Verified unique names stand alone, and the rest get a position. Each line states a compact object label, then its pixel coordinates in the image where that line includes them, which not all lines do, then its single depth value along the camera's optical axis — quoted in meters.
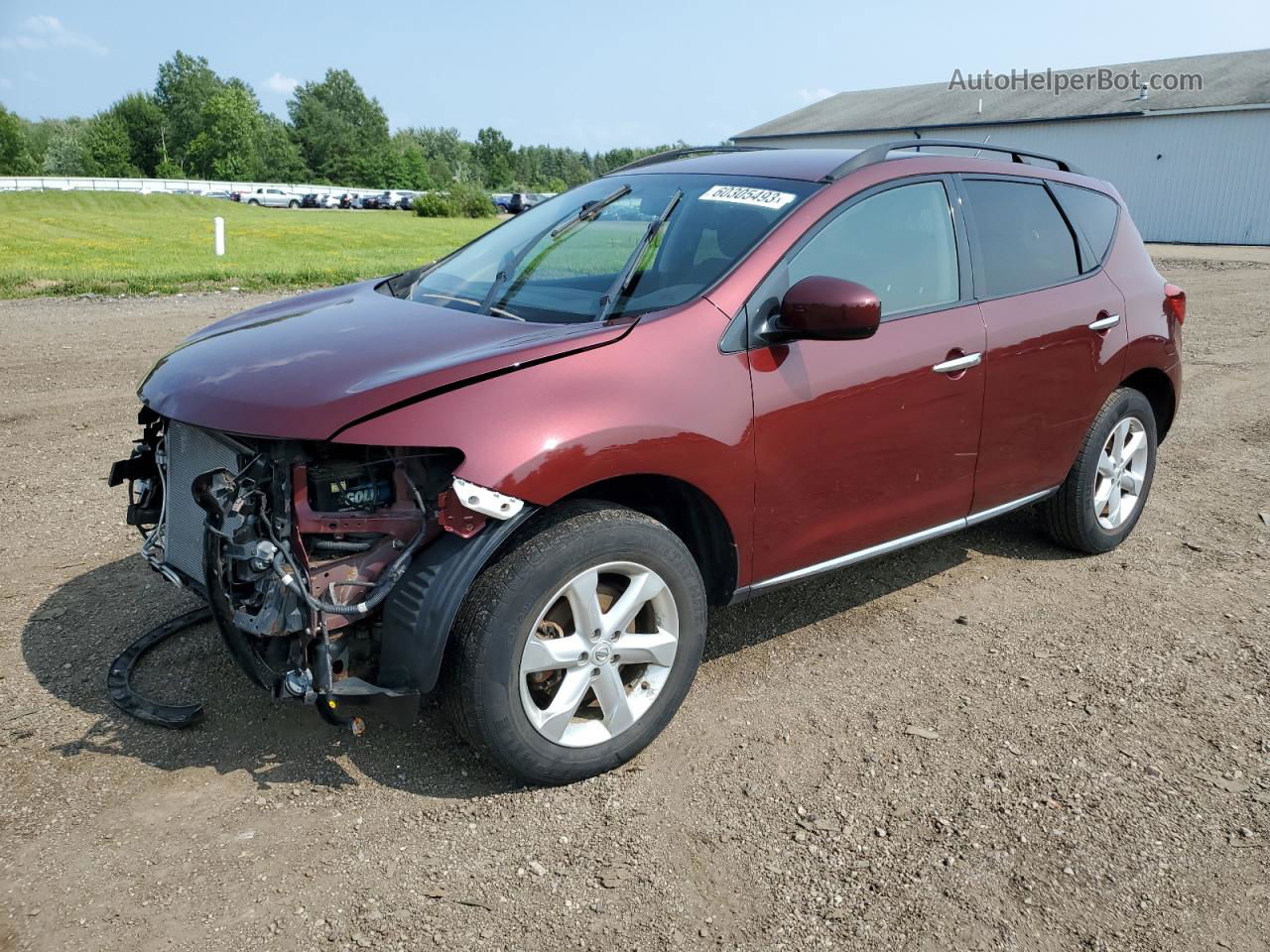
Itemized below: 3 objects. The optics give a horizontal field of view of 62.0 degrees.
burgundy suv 2.90
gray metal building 33.78
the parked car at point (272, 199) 66.56
